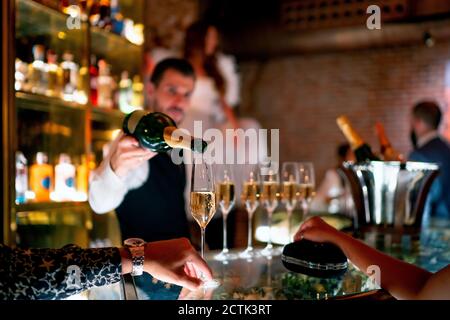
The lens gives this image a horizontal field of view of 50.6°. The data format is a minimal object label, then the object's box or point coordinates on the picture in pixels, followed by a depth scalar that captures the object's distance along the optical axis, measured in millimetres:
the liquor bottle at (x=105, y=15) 2746
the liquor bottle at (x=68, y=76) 2553
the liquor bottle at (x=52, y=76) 2467
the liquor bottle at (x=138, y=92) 3193
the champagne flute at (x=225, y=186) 1446
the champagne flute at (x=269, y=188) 1501
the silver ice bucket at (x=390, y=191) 1537
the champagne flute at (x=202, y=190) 1159
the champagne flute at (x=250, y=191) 1499
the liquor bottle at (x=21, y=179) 2221
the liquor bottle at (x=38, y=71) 2349
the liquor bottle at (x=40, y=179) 2381
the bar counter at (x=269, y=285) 990
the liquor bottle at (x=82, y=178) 2678
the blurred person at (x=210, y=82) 5398
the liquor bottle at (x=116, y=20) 2893
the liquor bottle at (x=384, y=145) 1934
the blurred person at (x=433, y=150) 3418
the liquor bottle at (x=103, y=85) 2883
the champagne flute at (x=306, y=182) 1573
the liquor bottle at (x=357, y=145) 1765
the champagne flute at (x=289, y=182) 1555
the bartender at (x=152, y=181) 1562
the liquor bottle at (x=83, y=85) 2611
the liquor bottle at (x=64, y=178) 2502
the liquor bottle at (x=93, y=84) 2812
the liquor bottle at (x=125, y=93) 3070
